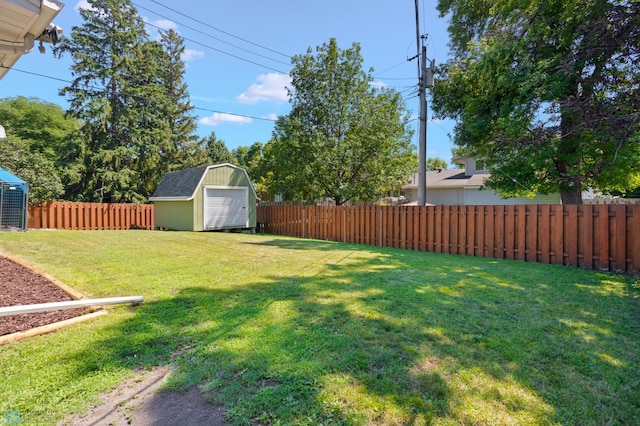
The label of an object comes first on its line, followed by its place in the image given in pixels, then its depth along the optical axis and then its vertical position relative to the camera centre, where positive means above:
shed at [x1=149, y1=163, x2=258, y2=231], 14.28 +0.57
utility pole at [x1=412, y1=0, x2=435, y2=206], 9.85 +3.57
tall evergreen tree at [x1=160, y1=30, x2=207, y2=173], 24.39 +7.96
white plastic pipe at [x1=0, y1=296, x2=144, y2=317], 2.73 -0.87
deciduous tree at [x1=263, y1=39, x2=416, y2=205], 15.77 +4.13
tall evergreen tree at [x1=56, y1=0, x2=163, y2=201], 19.44 +7.04
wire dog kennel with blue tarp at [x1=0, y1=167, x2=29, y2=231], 11.55 +0.28
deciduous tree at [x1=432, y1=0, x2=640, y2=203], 6.33 +2.85
